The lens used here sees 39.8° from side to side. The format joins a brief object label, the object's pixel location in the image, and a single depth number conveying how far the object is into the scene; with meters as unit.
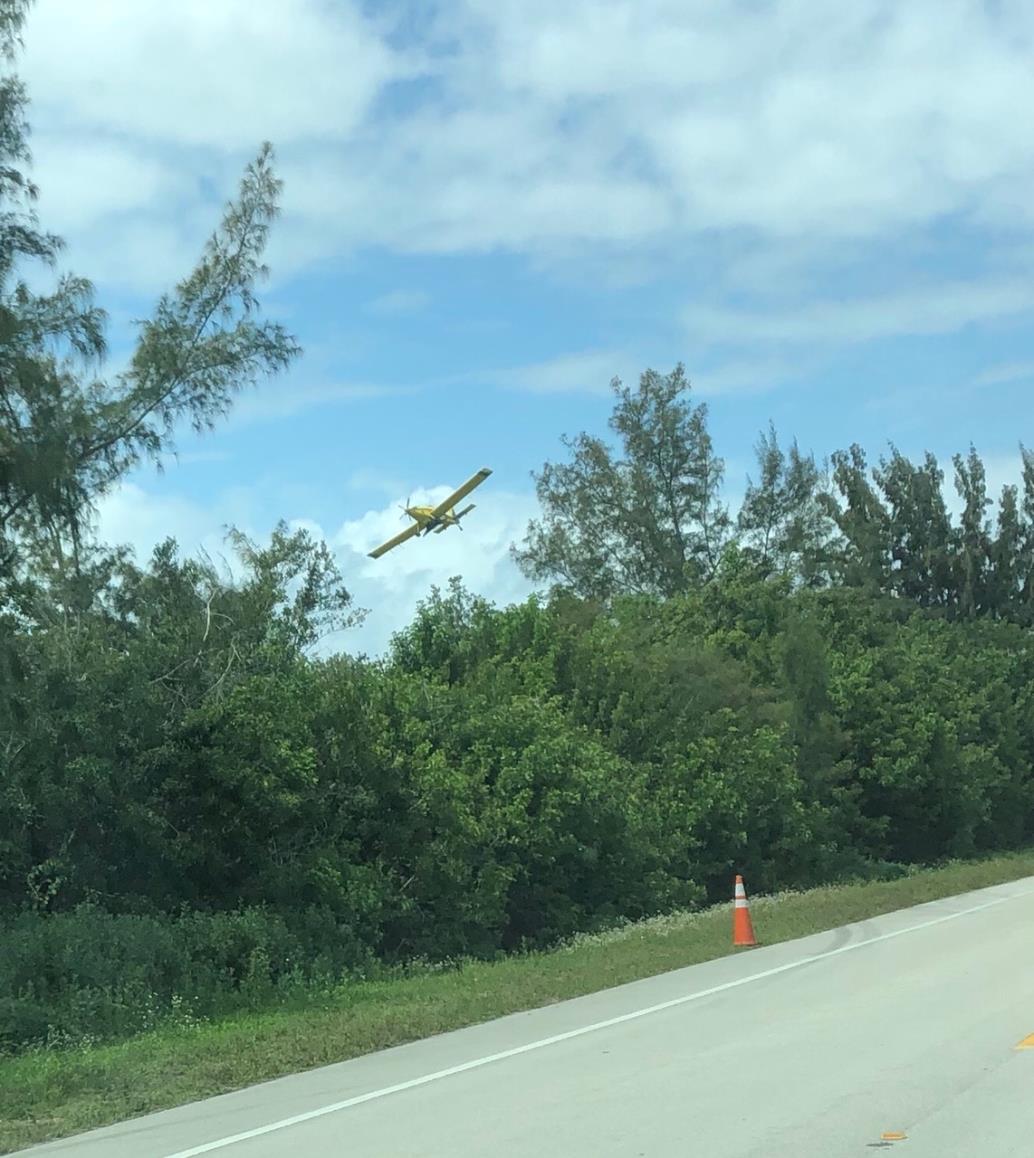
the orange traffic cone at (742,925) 19.55
